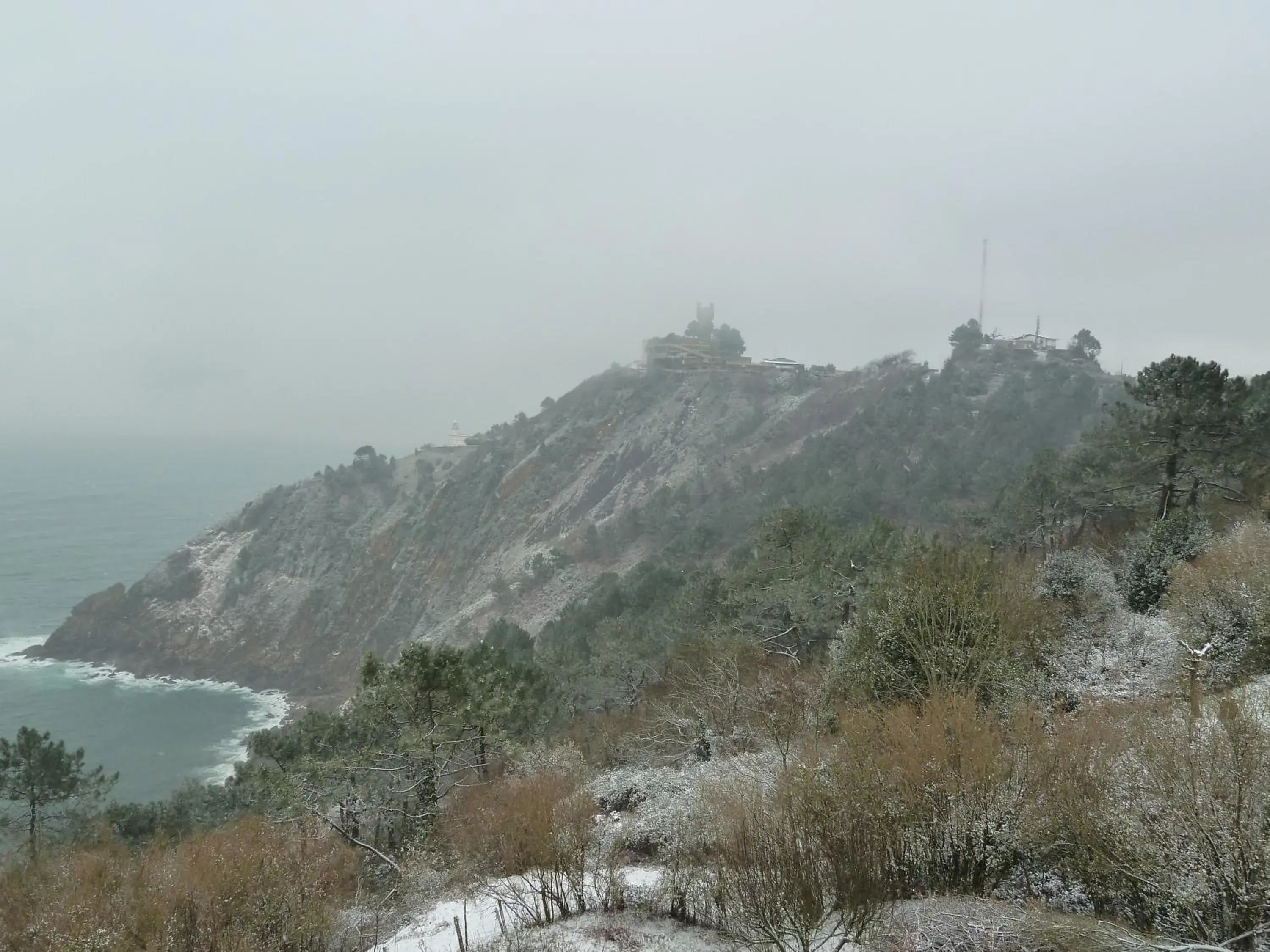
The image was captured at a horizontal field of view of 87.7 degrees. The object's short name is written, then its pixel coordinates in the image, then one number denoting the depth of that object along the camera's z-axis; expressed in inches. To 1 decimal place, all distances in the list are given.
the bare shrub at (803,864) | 357.1
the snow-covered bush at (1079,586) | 831.7
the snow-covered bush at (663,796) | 507.5
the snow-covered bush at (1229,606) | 577.6
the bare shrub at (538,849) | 462.0
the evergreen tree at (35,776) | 1041.5
